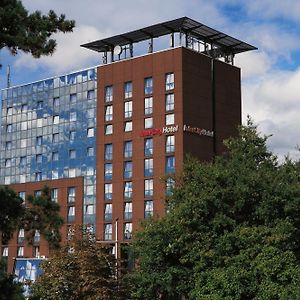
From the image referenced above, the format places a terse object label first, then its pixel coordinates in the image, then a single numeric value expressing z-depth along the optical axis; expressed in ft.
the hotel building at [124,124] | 268.50
